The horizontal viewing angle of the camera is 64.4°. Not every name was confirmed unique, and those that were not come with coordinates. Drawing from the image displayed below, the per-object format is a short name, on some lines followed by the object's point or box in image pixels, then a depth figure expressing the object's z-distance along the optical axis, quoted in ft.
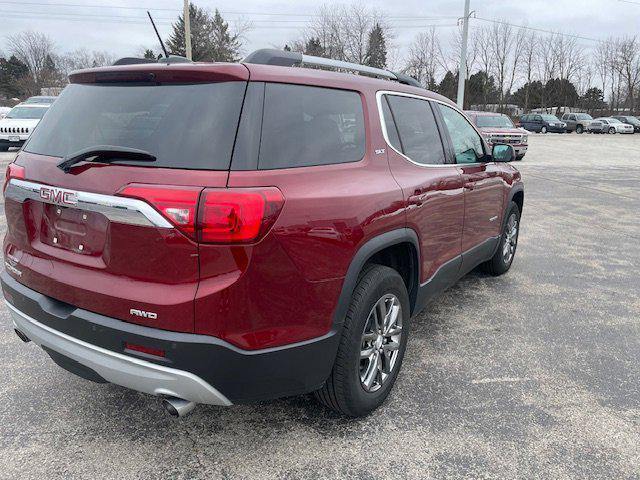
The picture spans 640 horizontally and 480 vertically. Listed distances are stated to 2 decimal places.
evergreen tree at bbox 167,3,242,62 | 158.71
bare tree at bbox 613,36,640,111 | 201.16
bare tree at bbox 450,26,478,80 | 195.87
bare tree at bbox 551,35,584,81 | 205.46
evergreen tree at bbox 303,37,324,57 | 163.13
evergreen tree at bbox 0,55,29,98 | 193.57
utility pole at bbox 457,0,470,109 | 89.82
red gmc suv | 6.48
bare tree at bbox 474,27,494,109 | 200.64
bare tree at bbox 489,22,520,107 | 200.64
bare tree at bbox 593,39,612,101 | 208.64
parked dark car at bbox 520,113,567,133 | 132.90
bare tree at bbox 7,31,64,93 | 182.41
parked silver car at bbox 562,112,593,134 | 137.80
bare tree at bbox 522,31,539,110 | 204.64
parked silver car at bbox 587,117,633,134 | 136.15
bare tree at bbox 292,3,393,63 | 164.96
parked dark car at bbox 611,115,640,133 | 141.59
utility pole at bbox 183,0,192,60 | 84.02
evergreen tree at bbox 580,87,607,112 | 213.46
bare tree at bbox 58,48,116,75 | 193.26
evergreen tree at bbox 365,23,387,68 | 165.68
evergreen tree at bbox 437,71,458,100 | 190.06
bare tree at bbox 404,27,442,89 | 184.44
